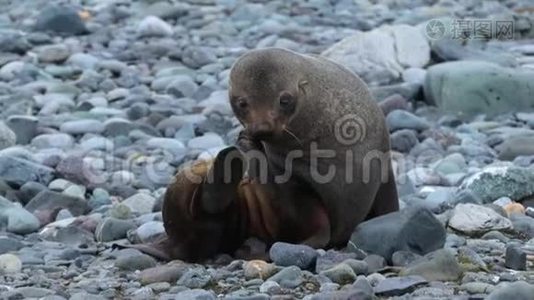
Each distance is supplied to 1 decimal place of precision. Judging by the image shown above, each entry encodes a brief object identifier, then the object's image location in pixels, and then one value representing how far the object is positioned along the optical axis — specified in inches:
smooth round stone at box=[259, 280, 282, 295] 466.9
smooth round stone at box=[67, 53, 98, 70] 1106.1
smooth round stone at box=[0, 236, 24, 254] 559.6
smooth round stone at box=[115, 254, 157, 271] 518.5
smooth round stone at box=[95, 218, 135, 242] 596.4
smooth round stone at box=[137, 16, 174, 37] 1254.3
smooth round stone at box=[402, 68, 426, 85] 1006.3
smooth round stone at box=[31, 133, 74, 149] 842.8
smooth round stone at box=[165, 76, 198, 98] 1013.2
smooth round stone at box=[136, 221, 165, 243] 581.6
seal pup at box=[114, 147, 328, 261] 528.4
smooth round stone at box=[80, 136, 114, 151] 838.5
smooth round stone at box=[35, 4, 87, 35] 1262.3
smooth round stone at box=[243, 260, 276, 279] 489.1
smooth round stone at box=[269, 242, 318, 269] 500.1
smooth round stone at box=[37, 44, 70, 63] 1127.0
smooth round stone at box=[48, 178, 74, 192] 721.0
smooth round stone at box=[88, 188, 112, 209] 693.0
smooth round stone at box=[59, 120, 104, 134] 882.8
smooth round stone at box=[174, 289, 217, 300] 454.0
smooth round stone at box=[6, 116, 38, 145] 858.8
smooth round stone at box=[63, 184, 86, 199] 697.6
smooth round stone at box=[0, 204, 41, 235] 611.8
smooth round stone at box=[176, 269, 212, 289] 482.9
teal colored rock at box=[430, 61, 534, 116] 936.3
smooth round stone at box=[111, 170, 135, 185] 752.4
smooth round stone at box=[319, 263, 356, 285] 478.6
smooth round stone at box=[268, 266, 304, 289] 474.3
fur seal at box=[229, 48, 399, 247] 521.7
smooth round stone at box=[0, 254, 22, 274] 518.9
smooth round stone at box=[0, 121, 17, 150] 816.9
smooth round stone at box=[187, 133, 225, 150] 843.4
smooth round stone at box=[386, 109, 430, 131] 877.8
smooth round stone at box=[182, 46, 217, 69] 1118.4
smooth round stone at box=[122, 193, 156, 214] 665.0
